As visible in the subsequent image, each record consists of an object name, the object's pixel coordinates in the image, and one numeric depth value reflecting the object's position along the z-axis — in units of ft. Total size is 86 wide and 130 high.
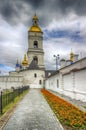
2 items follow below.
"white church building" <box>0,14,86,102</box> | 26.82
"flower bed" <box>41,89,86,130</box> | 11.26
